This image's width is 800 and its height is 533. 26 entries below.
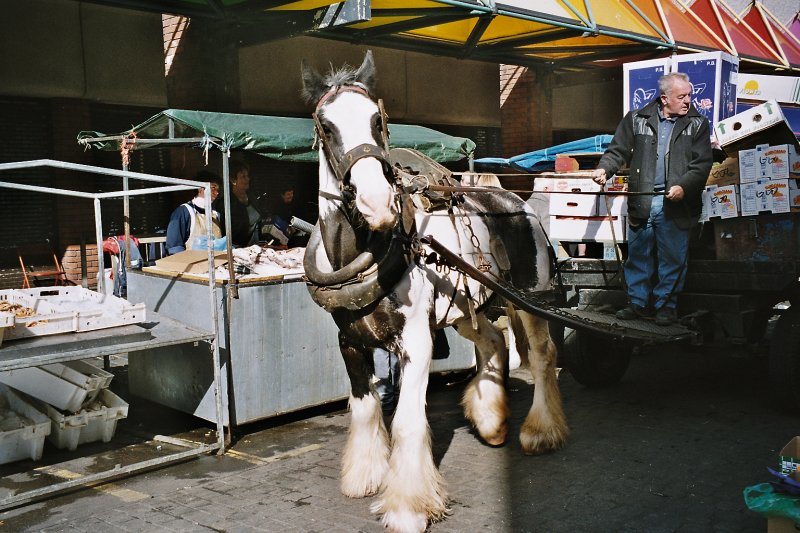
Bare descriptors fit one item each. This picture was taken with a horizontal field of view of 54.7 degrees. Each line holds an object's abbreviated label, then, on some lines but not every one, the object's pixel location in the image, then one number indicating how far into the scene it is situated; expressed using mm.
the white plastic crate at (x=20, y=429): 5617
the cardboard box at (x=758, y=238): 6074
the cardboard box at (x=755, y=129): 6175
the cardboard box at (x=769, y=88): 11312
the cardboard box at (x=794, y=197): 6043
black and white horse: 4031
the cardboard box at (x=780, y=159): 6035
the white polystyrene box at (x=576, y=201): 6977
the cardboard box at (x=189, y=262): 6457
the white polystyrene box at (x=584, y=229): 6871
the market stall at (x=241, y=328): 6145
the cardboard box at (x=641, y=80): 9047
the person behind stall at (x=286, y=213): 8688
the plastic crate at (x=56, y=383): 5895
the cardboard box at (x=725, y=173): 6316
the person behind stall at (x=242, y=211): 8062
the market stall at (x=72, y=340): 4863
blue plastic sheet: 10031
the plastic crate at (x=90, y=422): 5895
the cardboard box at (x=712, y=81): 8422
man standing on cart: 5984
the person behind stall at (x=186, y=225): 7719
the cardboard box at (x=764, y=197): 6004
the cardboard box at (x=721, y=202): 6242
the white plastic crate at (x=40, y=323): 5082
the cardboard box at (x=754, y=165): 6129
